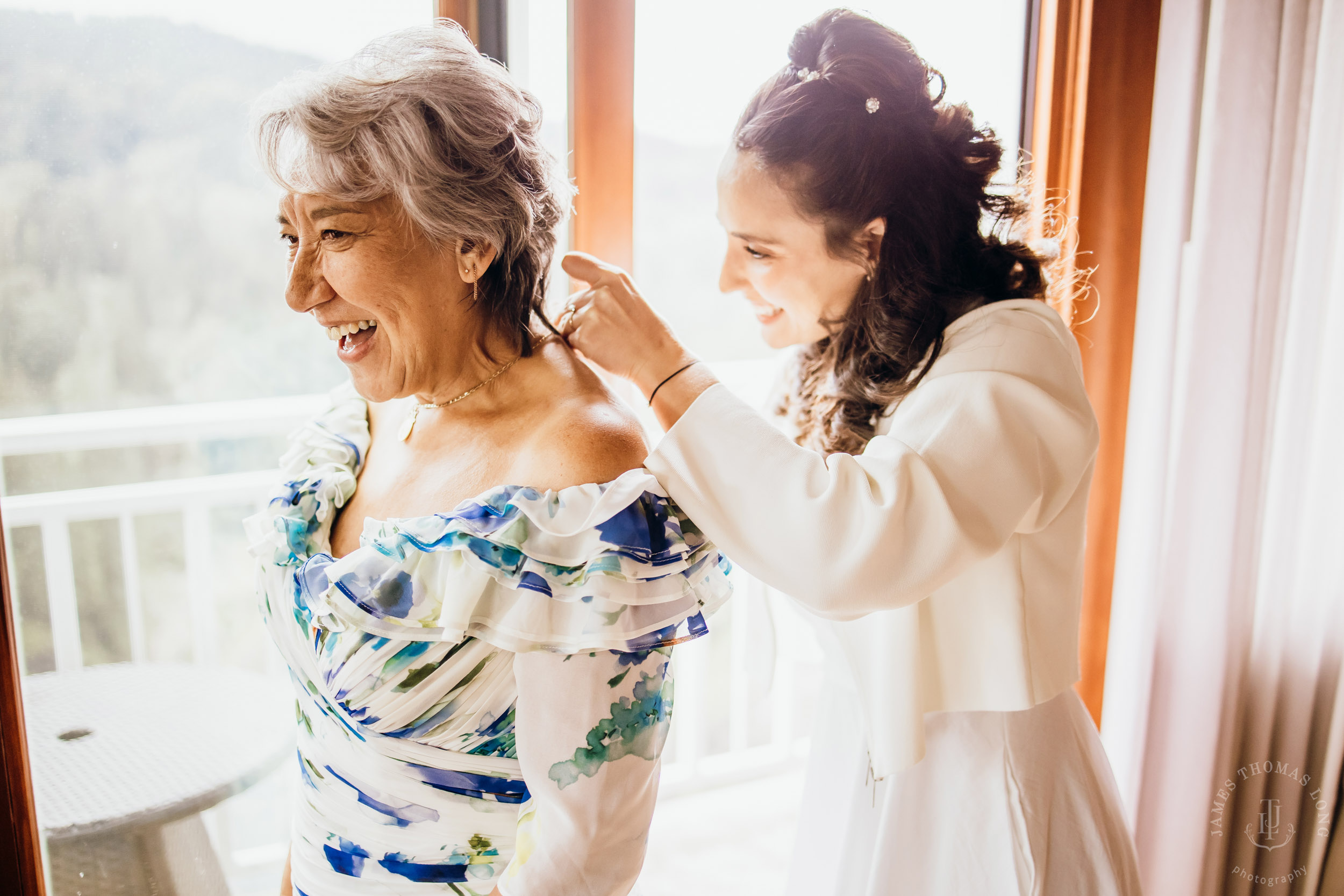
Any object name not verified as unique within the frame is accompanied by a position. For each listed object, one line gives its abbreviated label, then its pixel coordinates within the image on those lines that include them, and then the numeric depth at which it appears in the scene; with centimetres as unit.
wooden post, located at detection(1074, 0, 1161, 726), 170
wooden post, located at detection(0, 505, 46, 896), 106
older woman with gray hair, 80
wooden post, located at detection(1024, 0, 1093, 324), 168
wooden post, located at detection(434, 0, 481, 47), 128
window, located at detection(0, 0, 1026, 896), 122
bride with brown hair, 86
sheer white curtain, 166
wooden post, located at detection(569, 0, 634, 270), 136
